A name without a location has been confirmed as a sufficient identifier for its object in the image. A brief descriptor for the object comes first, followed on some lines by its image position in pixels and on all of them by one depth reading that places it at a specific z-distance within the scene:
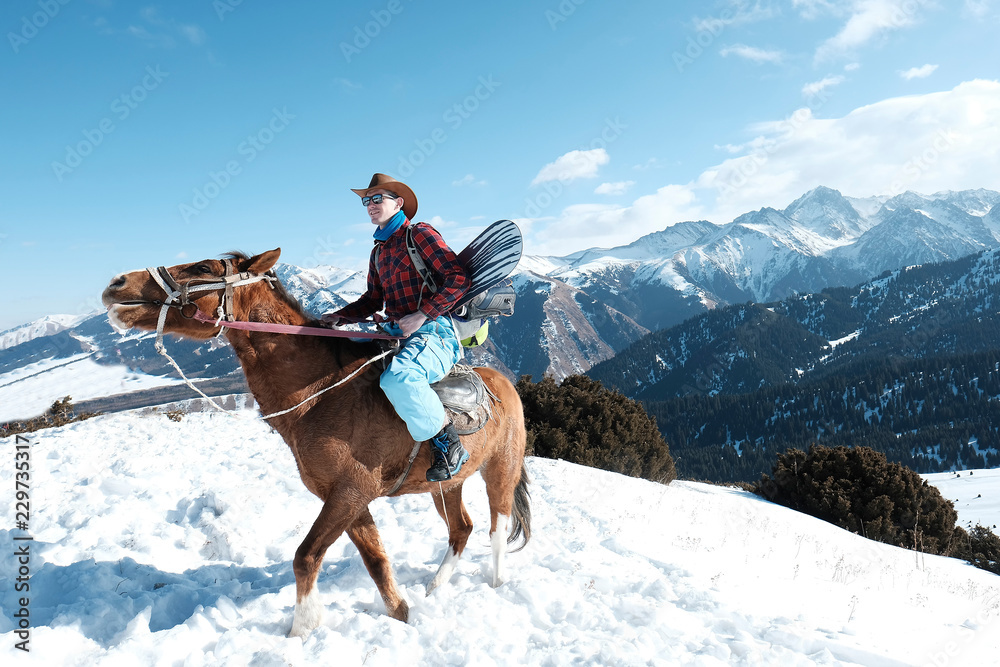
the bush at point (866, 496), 15.09
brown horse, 3.40
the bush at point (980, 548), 12.20
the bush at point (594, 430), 15.21
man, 3.99
